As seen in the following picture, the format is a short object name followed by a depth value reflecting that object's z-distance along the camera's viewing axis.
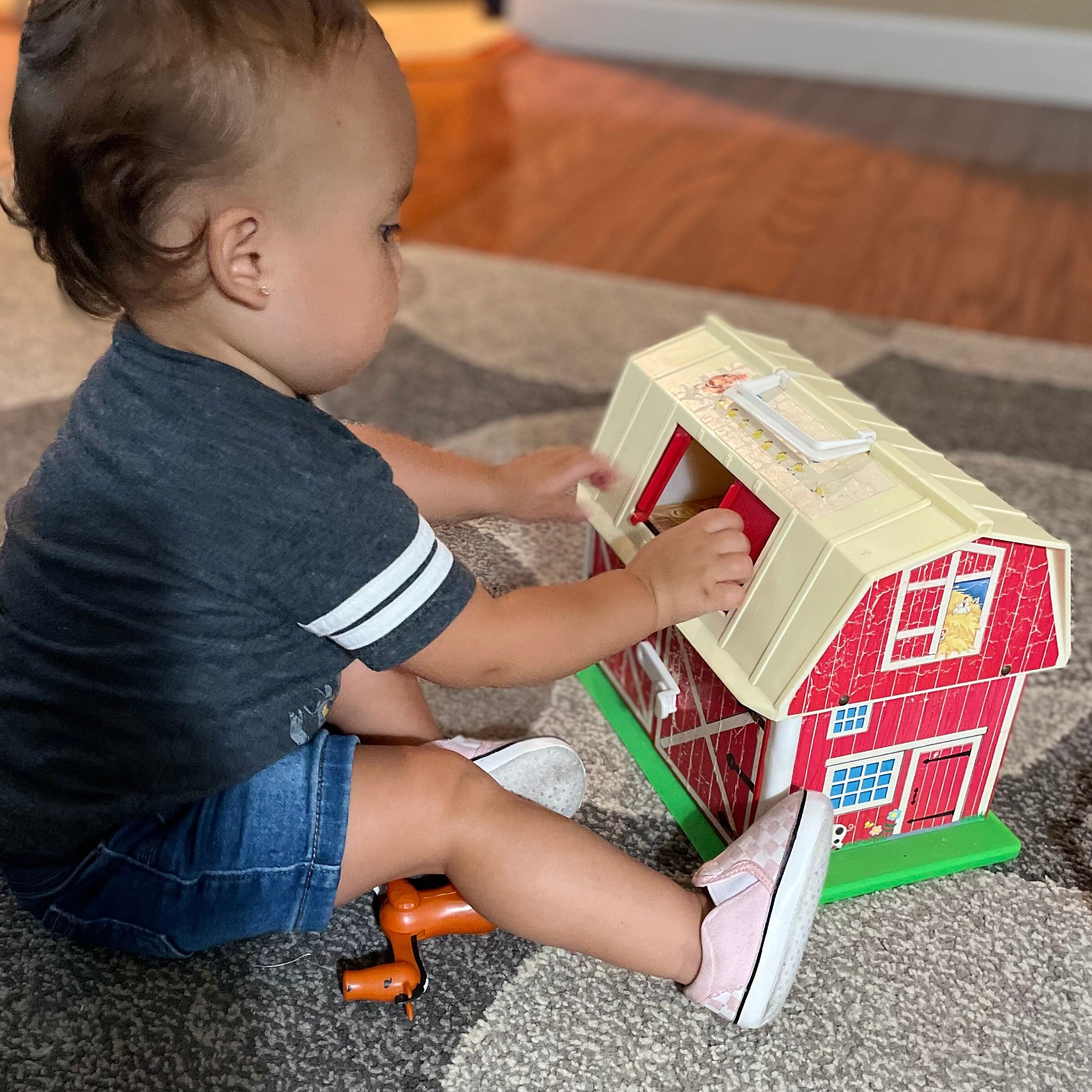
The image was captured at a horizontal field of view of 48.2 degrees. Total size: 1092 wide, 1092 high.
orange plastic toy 0.68
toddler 0.56
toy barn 0.67
